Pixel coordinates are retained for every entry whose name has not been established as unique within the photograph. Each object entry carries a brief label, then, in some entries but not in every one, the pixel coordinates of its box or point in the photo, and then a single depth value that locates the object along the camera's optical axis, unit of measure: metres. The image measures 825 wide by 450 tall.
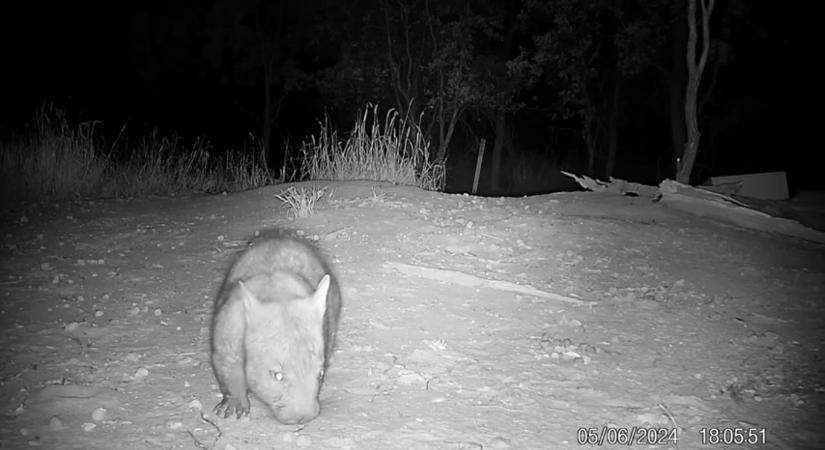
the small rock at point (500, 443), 3.29
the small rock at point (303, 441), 3.25
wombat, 3.22
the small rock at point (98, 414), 3.41
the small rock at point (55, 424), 3.29
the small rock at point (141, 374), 3.91
